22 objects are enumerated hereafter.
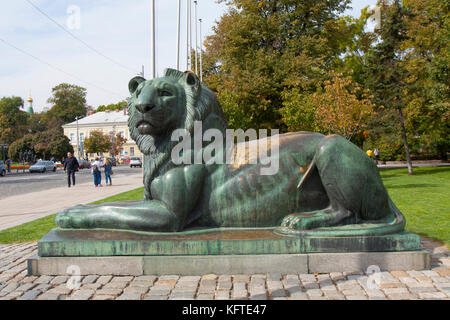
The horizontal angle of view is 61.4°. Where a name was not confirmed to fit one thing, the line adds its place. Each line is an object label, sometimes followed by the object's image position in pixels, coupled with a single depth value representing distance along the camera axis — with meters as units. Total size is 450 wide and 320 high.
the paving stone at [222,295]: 3.38
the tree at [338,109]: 17.78
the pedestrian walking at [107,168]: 20.34
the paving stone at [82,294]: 3.47
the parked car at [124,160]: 75.25
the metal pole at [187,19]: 19.79
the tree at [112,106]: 98.91
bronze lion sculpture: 4.14
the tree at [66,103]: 81.81
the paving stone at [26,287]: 3.74
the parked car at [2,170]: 34.32
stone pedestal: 3.99
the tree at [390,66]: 24.62
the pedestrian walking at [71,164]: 19.83
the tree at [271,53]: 22.48
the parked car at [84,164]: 49.75
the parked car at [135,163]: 51.33
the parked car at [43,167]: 40.47
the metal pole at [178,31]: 18.23
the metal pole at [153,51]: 17.28
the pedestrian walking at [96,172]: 19.36
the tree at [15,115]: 67.94
